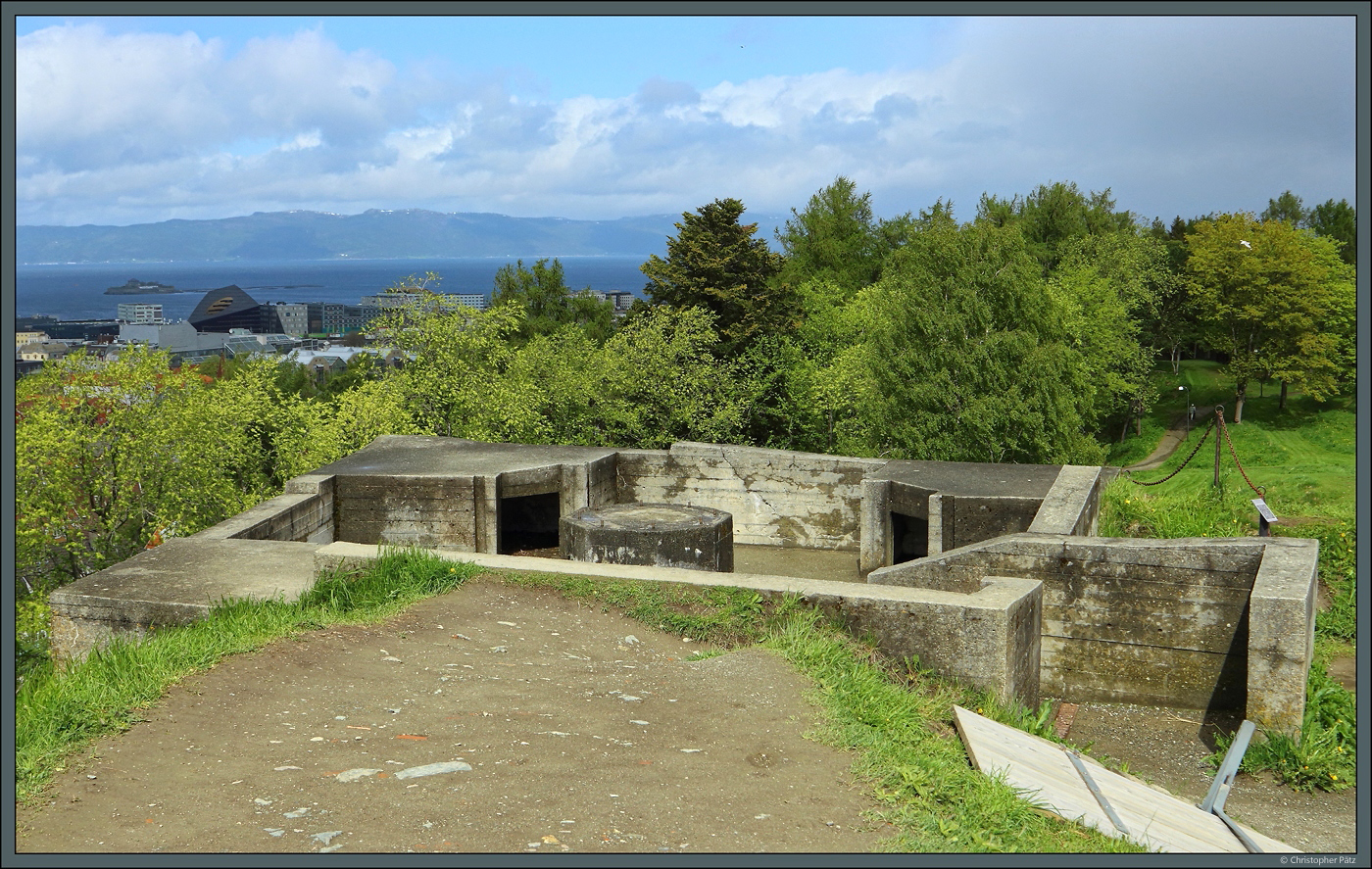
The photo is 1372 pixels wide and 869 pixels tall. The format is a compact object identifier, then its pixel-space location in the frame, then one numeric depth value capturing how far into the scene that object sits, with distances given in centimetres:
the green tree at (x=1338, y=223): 5874
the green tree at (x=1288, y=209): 6606
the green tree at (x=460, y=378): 2441
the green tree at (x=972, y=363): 2389
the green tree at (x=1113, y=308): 3947
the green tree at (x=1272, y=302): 4278
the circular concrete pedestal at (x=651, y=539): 1216
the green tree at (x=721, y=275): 3756
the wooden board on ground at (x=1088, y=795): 604
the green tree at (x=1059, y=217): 5203
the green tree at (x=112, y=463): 2034
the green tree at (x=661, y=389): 3130
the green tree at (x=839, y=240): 4872
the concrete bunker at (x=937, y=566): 869
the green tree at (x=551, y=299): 5078
